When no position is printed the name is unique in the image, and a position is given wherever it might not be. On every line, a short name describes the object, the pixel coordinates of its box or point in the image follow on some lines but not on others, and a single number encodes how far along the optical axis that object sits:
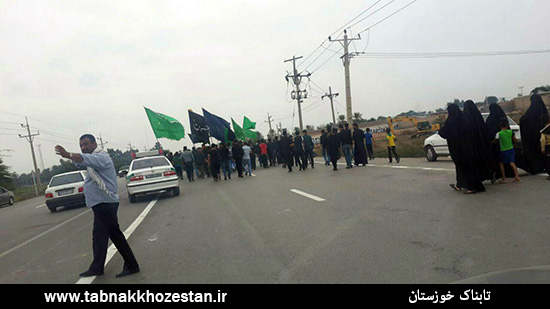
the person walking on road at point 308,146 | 18.19
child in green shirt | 8.47
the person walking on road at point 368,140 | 18.91
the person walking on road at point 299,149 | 17.60
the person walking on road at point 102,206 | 4.86
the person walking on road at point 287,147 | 18.34
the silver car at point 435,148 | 14.65
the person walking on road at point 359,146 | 16.12
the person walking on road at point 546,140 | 8.24
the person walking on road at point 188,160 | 21.03
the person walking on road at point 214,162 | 18.23
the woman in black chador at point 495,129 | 8.79
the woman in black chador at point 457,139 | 8.02
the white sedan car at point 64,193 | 13.91
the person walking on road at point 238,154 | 18.42
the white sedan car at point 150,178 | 13.11
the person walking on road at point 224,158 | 18.97
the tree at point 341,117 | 96.09
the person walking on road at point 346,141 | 15.58
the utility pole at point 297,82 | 40.62
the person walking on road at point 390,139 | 15.96
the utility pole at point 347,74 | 26.64
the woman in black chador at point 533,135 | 8.87
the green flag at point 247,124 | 29.95
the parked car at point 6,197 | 26.03
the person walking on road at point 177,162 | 23.78
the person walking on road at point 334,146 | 16.11
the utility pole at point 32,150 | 49.48
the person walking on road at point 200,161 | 22.16
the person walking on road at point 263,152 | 24.03
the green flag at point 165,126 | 20.77
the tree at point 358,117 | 112.88
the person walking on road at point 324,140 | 18.01
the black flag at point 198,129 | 23.12
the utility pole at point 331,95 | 53.54
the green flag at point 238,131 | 27.16
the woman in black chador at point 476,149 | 7.89
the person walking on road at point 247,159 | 19.17
